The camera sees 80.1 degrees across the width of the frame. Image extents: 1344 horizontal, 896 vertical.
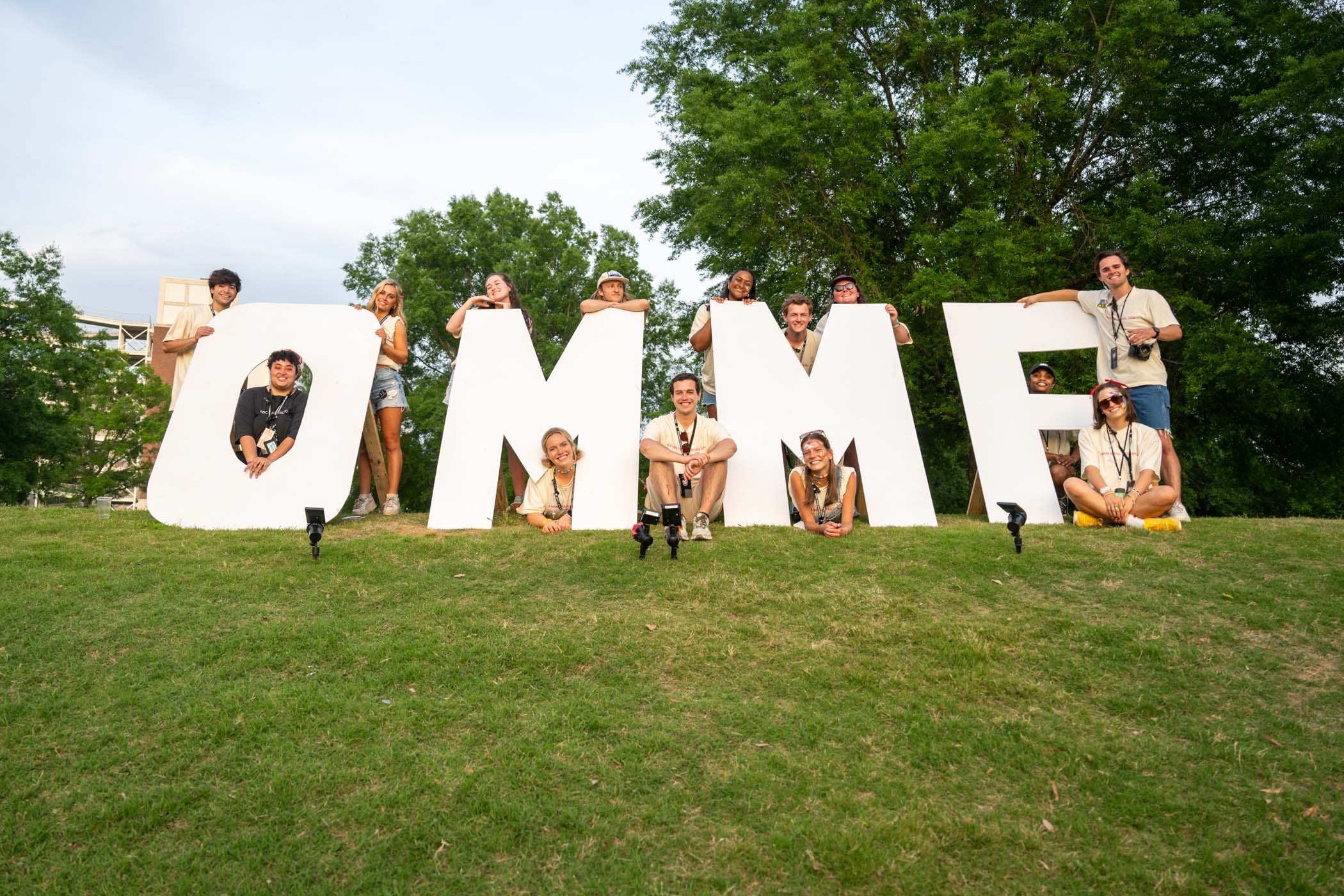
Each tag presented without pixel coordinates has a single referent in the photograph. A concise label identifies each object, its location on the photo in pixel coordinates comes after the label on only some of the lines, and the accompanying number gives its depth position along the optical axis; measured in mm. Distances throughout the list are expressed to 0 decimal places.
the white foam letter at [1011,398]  7570
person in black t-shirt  7297
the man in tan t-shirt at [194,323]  7742
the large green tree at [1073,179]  10891
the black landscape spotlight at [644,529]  5617
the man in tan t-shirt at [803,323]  8250
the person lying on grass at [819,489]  6871
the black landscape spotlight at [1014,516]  5602
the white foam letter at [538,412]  7277
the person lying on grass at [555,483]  7273
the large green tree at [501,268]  23797
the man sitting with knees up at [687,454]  6871
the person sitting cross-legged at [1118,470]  6957
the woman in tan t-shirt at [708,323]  8328
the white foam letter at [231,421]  7059
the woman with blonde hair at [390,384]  7957
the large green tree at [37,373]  20250
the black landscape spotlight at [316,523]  5535
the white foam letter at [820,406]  7312
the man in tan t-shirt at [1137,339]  7359
